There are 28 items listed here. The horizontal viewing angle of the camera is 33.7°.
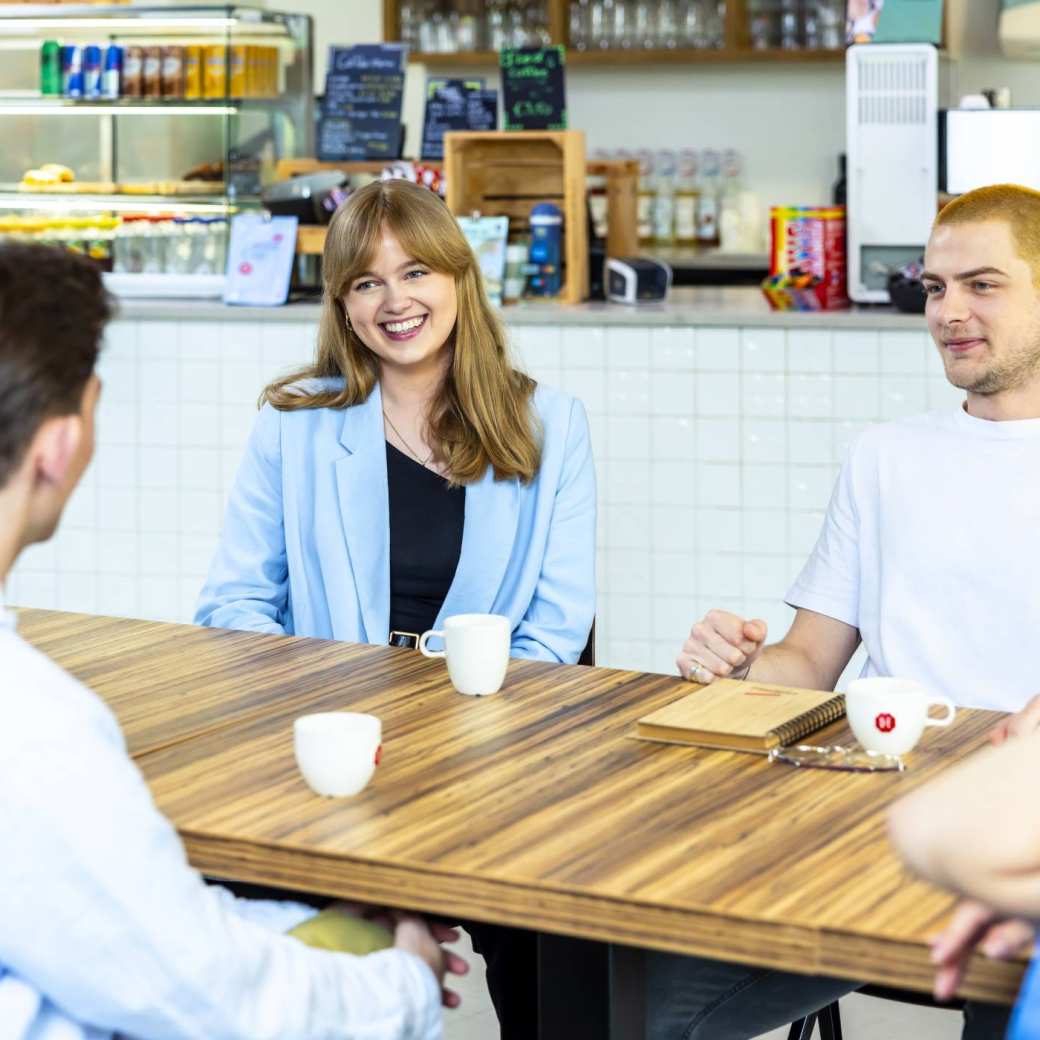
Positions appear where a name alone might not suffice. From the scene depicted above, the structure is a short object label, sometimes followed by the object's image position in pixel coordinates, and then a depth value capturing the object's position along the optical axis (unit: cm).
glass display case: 465
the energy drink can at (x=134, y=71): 476
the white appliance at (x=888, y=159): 406
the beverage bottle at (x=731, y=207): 670
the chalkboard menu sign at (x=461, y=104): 457
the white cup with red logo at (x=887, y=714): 161
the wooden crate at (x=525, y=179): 423
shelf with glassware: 653
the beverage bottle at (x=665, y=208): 676
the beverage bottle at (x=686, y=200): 676
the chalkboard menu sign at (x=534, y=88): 426
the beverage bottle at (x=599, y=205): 657
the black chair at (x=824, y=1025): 221
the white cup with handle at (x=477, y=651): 184
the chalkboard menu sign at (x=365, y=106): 466
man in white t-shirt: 218
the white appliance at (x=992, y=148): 390
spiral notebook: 167
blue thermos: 420
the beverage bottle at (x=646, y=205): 681
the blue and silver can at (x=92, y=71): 477
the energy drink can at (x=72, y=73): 480
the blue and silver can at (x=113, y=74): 475
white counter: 386
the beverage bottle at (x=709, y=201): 675
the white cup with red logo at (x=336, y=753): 150
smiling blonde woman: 246
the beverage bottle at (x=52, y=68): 481
